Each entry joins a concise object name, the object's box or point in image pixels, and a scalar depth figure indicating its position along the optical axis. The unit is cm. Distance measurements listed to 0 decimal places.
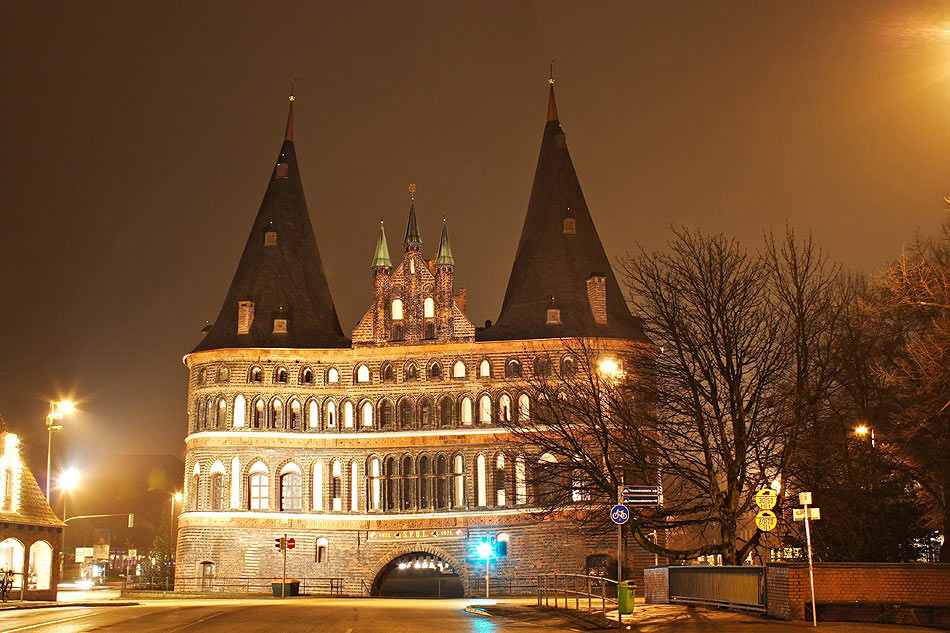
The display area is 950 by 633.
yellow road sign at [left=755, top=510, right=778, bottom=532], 2739
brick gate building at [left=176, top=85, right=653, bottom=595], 6575
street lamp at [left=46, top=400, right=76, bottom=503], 4519
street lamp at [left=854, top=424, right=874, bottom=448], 3845
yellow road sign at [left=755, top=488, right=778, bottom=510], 2694
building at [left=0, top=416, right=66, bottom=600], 4719
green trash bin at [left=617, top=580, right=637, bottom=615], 2867
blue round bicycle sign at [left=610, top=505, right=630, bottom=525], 2958
